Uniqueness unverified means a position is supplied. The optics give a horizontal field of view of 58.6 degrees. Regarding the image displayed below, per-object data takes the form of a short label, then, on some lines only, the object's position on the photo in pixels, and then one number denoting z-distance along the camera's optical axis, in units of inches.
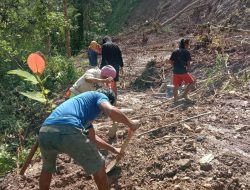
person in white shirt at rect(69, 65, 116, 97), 124.0
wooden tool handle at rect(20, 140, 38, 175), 112.8
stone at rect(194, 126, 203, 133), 120.9
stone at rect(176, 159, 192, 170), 103.0
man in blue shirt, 84.0
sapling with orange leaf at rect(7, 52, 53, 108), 161.0
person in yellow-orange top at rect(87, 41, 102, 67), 194.5
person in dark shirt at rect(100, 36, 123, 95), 160.1
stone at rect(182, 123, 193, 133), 121.8
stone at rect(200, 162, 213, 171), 101.2
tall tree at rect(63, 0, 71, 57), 289.7
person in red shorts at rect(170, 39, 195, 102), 160.6
